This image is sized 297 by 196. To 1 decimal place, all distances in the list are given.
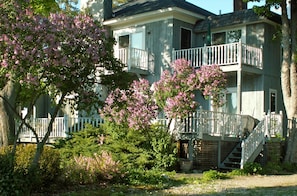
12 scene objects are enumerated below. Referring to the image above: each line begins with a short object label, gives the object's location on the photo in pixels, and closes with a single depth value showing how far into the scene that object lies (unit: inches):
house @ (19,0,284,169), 774.5
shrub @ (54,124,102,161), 716.2
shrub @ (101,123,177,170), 672.4
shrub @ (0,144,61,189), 462.5
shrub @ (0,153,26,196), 395.5
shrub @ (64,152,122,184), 514.3
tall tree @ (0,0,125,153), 360.8
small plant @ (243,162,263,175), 700.0
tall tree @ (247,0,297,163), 832.3
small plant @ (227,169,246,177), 687.8
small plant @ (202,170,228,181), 618.7
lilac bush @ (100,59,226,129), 673.0
